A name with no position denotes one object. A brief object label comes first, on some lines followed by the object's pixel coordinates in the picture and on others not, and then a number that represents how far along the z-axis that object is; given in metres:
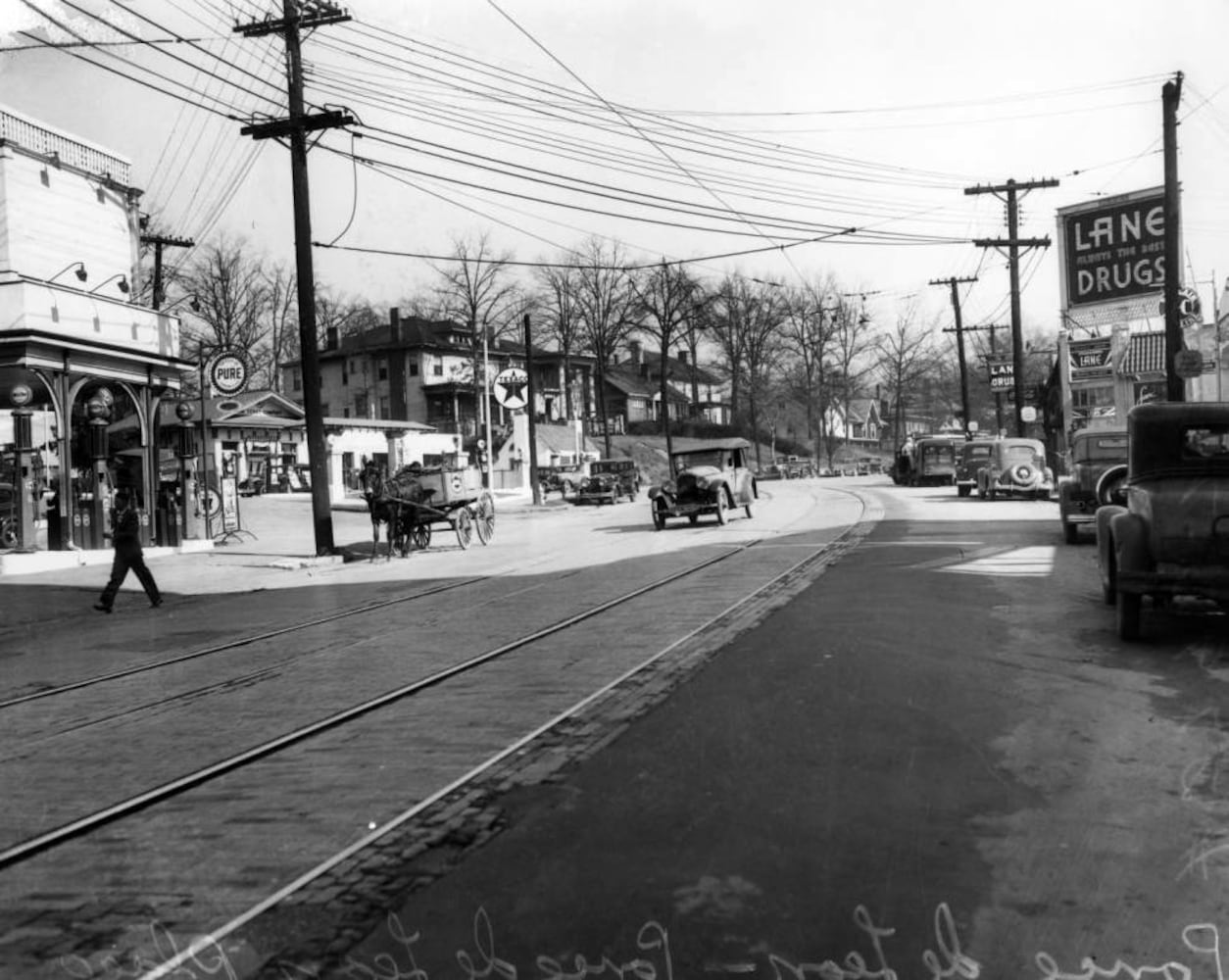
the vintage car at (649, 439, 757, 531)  25.17
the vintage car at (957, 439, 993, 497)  39.12
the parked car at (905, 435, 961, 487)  51.69
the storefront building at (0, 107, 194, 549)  19.82
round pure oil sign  24.48
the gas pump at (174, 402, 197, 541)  24.33
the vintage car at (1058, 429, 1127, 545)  17.14
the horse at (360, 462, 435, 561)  20.94
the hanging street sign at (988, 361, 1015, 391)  53.59
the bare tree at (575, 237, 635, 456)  75.00
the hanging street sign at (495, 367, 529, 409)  39.50
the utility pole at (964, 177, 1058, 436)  38.00
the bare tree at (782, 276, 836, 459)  81.81
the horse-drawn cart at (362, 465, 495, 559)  21.02
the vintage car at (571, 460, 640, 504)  44.78
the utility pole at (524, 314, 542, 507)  43.39
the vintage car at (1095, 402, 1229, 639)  8.21
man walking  14.06
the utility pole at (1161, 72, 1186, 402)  22.62
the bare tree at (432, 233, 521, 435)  62.56
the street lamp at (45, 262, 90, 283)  22.67
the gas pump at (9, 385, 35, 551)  19.25
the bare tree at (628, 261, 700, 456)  73.25
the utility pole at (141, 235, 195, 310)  37.97
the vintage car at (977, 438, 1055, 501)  32.47
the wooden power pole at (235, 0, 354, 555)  20.59
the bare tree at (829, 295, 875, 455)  82.00
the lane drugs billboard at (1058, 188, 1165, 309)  28.33
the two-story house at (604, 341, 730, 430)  98.06
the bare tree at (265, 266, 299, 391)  65.19
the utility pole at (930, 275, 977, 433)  59.06
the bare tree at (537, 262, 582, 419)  75.69
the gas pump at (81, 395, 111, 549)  21.42
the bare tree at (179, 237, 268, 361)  59.41
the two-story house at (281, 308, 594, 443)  75.88
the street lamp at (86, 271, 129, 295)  24.89
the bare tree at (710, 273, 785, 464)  80.81
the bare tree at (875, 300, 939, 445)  83.25
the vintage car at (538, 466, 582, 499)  51.58
